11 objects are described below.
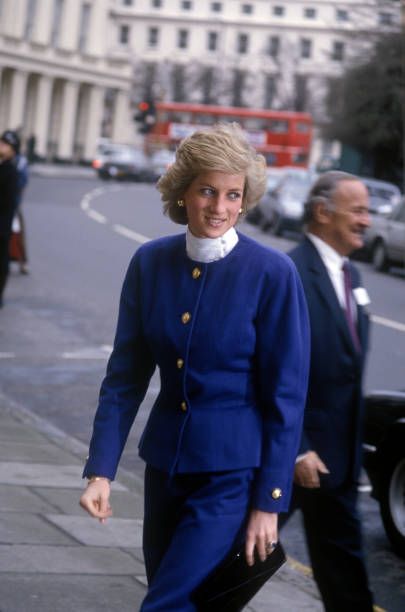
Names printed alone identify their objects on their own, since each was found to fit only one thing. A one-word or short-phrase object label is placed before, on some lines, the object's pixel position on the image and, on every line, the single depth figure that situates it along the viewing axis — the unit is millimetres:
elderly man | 4629
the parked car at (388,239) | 27281
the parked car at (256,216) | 36844
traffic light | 49688
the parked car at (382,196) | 33469
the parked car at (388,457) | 6871
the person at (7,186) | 14266
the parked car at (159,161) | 66588
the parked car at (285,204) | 33531
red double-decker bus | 75931
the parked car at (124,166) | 66188
